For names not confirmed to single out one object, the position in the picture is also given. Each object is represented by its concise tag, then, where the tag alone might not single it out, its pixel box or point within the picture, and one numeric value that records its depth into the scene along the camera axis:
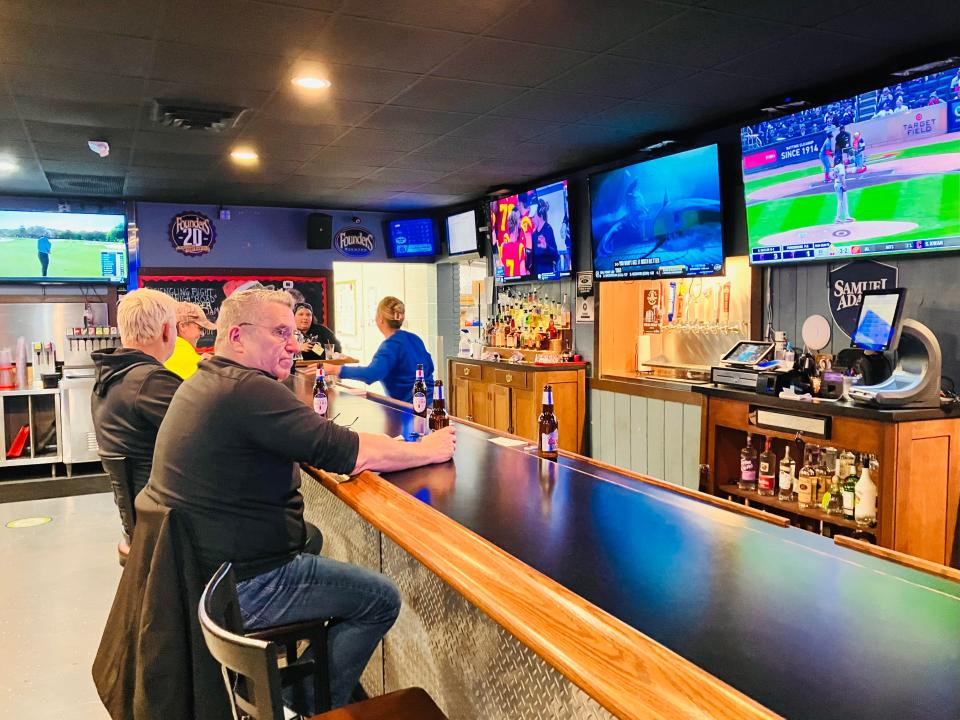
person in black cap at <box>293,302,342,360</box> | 6.85
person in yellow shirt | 4.35
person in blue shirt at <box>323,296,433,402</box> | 5.05
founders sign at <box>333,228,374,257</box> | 9.05
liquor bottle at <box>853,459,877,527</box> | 3.77
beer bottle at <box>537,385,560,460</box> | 2.74
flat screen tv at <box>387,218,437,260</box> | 9.14
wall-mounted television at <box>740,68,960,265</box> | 3.64
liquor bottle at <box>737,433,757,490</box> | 4.49
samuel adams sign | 4.13
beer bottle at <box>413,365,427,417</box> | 3.79
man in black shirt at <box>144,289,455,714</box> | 2.08
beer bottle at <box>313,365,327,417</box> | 3.81
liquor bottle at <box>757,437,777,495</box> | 4.37
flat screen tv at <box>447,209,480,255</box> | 8.35
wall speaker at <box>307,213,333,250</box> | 8.74
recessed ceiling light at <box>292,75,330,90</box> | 3.96
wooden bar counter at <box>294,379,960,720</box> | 1.10
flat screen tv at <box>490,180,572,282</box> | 6.82
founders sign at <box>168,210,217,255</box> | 8.31
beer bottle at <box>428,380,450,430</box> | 3.10
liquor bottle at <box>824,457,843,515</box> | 4.01
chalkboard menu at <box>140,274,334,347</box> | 8.27
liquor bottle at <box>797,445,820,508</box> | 4.12
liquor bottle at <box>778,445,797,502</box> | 4.26
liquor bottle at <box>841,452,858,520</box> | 3.88
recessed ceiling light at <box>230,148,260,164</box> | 5.71
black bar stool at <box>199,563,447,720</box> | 1.18
